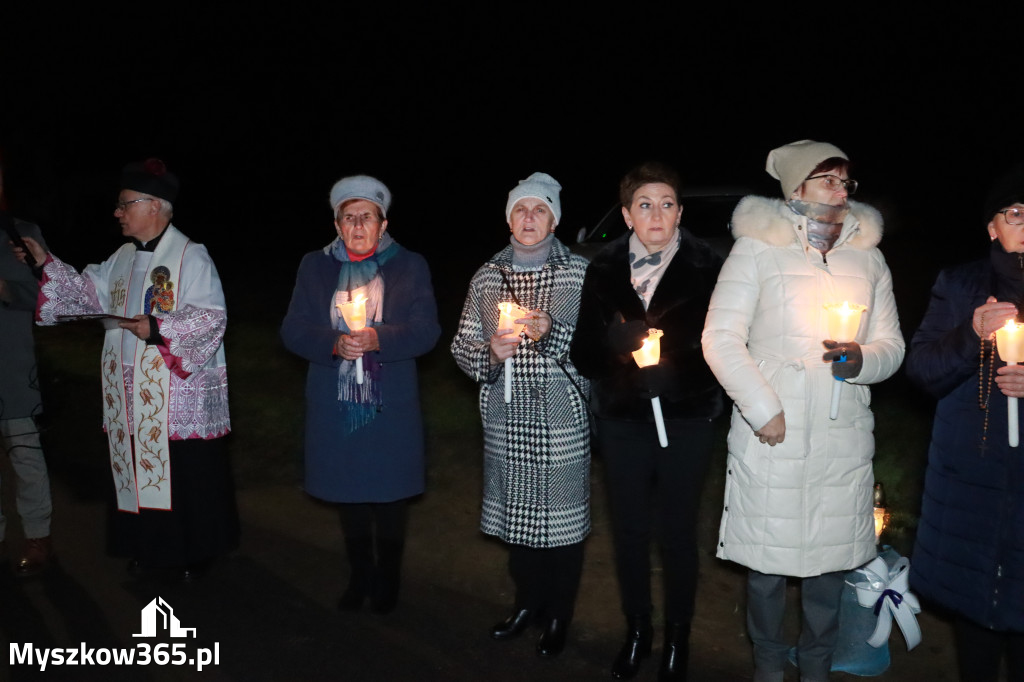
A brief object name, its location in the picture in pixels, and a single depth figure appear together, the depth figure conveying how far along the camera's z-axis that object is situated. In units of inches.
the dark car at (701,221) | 374.3
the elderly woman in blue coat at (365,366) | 196.4
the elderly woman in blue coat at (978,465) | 139.1
